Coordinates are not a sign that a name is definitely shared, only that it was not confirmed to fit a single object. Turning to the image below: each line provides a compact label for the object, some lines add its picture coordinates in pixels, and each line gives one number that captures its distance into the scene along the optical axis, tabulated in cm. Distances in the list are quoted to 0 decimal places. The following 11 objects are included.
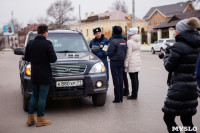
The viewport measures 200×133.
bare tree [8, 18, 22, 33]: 10438
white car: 3046
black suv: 532
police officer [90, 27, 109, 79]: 758
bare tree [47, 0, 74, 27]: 6931
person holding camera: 323
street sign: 6272
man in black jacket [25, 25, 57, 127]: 461
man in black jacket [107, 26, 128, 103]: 640
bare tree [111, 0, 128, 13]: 9006
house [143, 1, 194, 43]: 6800
